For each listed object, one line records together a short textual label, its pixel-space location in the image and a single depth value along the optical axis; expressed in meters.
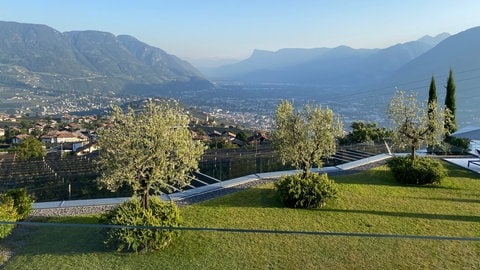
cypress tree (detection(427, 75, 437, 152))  14.58
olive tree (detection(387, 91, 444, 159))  14.66
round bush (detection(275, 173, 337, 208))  11.03
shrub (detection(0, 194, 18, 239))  9.18
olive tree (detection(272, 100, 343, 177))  12.49
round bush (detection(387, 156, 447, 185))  13.55
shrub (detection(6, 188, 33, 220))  10.23
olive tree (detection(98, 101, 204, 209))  8.89
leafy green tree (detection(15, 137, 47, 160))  33.16
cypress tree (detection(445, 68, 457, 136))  25.07
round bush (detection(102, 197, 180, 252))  8.73
